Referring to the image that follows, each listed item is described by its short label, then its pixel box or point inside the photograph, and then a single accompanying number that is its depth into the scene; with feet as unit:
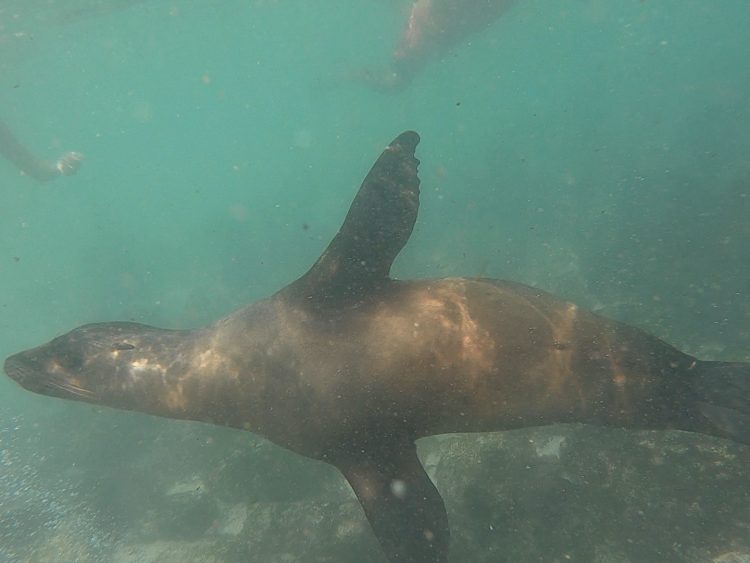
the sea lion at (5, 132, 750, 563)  11.28
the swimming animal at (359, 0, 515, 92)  62.90
